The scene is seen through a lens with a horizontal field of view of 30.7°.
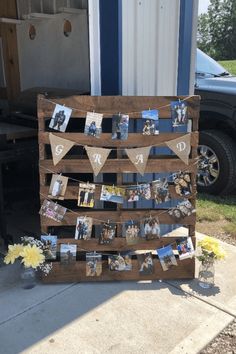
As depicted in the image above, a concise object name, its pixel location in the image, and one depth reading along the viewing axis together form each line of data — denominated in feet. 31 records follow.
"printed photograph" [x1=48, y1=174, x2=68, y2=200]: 9.60
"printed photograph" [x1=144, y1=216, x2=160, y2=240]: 9.95
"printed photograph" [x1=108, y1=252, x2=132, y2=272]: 10.02
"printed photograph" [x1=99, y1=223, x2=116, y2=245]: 9.90
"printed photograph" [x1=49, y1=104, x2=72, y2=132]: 9.37
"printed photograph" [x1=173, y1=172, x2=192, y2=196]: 9.90
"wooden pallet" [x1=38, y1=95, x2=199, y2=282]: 9.46
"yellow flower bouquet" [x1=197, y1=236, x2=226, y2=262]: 10.03
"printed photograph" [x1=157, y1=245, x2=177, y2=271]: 10.07
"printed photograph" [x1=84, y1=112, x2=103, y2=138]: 9.42
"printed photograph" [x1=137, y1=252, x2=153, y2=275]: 10.10
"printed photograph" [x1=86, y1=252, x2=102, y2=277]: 10.00
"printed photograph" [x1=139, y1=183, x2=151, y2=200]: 9.82
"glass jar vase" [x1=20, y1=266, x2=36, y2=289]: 10.03
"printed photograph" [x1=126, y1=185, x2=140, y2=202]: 9.81
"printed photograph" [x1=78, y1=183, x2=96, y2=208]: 9.66
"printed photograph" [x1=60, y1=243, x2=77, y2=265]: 9.89
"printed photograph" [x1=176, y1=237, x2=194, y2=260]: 10.06
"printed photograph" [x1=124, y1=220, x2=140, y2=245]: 9.94
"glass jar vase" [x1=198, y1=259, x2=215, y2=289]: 10.02
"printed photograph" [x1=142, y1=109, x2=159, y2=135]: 9.55
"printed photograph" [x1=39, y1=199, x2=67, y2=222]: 9.75
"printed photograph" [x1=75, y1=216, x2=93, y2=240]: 9.81
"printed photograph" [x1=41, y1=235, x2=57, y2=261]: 9.84
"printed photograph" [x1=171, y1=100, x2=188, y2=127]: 9.63
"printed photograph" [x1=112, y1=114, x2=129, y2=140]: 9.48
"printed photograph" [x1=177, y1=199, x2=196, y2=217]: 9.99
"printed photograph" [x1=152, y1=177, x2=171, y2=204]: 9.87
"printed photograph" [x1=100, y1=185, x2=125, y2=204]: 9.70
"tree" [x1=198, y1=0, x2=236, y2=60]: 167.28
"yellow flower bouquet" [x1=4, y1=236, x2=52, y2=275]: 9.55
